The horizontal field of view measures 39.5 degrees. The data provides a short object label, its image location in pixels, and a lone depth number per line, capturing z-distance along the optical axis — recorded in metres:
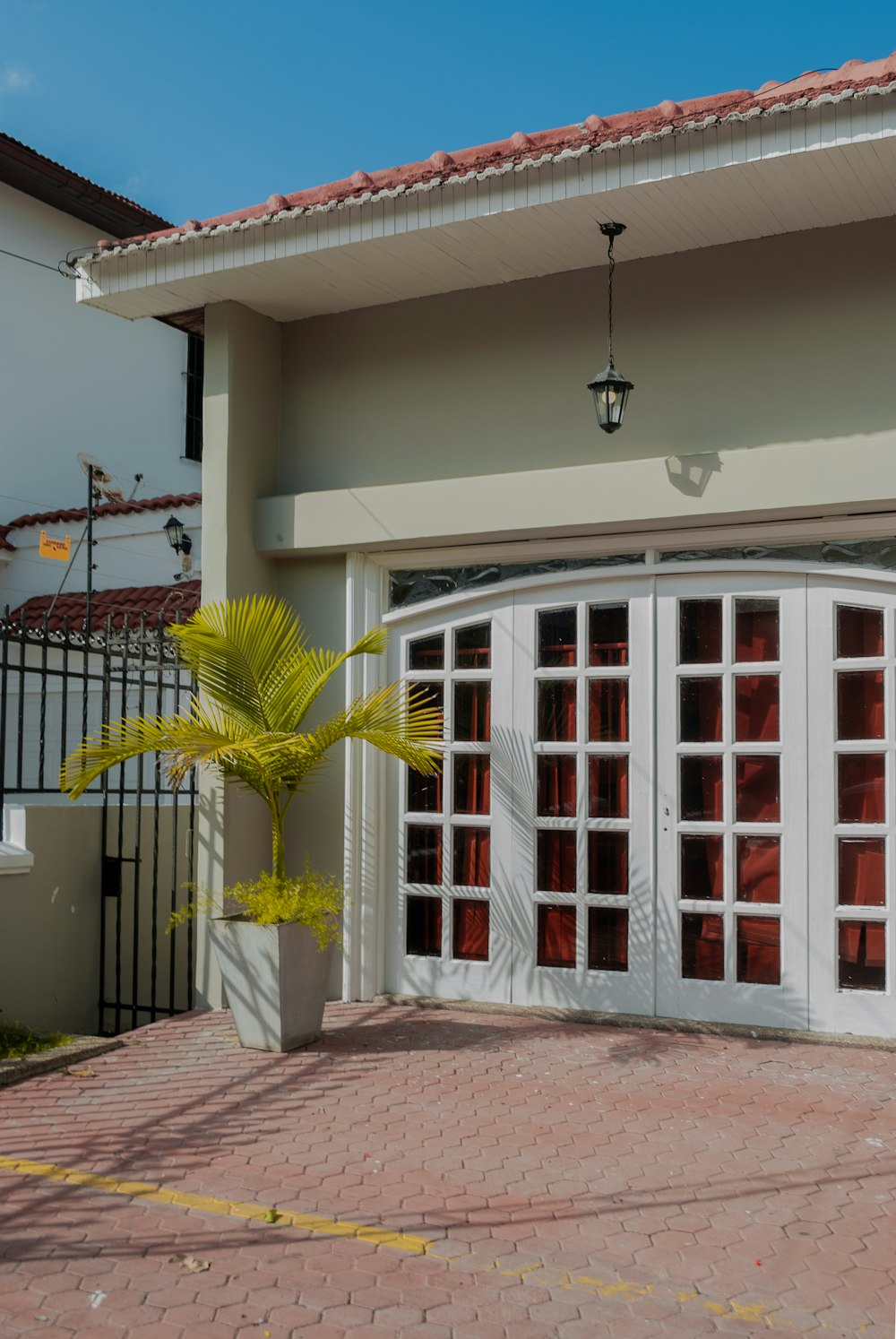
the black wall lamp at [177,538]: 13.20
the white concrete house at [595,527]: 6.54
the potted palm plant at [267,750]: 6.55
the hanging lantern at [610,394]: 6.82
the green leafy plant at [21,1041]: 6.38
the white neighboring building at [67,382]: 14.52
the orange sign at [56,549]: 13.05
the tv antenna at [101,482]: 14.23
